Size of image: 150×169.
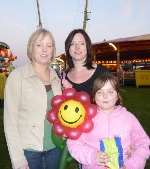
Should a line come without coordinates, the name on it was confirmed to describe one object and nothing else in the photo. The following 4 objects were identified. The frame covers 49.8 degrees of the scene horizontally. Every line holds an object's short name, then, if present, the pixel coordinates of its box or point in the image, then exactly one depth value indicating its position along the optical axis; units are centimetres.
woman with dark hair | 138
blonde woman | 118
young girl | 111
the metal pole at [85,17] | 1315
